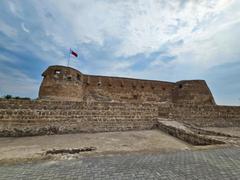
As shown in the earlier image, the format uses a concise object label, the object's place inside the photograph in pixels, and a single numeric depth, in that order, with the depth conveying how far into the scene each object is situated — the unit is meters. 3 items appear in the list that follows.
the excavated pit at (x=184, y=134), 4.58
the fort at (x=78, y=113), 6.27
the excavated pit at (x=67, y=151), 3.75
